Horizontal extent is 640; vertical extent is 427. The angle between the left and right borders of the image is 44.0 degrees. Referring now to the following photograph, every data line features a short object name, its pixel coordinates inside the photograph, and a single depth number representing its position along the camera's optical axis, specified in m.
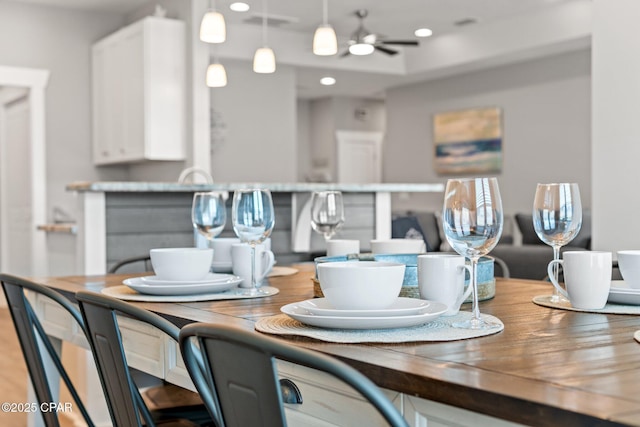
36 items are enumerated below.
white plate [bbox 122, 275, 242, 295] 1.72
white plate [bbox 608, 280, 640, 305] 1.52
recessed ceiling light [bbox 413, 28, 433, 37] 8.18
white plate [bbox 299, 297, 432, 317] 1.21
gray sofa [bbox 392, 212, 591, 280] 5.41
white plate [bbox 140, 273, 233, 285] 1.77
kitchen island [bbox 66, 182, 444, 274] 3.75
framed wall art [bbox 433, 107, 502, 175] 9.01
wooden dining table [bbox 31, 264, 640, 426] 0.78
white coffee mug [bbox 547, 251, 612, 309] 1.43
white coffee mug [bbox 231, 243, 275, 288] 1.92
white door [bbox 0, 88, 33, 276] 7.50
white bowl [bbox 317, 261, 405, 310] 1.22
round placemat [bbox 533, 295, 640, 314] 1.44
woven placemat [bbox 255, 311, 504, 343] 1.13
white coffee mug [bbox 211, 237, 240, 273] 2.25
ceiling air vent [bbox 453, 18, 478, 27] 7.78
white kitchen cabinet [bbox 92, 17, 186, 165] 6.44
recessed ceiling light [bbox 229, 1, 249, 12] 6.99
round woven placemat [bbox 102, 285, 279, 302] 1.67
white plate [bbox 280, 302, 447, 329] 1.18
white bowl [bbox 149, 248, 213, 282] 1.79
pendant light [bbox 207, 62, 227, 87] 5.82
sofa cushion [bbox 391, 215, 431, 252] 7.34
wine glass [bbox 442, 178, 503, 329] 1.20
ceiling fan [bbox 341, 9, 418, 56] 6.98
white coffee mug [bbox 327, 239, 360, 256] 2.18
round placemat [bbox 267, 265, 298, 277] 2.31
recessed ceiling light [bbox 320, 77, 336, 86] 9.50
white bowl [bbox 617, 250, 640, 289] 1.54
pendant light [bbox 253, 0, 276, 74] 5.32
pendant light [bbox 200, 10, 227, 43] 4.52
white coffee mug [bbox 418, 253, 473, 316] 1.38
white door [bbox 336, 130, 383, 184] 11.52
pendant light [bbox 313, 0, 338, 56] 4.91
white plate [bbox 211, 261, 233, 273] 2.22
